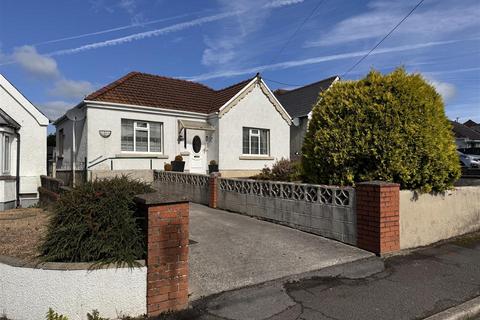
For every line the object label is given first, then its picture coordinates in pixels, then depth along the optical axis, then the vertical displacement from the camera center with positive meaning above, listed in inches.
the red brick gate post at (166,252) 149.7 -36.2
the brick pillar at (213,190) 406.3 -24.9
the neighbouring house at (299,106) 891.4 +170.4
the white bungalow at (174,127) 557.0 +75.3
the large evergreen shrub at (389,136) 254.5 +24.3
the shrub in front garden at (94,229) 148.6 -26.1
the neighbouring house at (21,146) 494.0 +34.9
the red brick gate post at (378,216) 229.3 -32.1
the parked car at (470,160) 909.2 +20.5
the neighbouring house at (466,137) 1819.6 +161.9
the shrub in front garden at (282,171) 414.6 -3.4
